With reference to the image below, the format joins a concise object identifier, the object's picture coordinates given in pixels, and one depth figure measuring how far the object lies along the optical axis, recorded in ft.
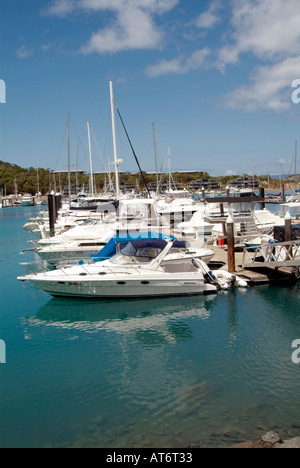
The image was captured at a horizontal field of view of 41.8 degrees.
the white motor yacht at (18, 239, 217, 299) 53.36
